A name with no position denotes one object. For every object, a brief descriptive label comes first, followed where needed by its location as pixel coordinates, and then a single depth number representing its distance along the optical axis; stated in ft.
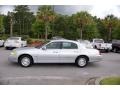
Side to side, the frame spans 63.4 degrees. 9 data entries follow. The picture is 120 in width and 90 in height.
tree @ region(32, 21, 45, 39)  60.51
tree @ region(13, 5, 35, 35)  97.10
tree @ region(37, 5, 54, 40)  44.76
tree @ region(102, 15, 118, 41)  51.36
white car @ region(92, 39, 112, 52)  29.19
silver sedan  15.67
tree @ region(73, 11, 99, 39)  50.82
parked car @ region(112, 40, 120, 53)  29.50
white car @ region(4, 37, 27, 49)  28.65
